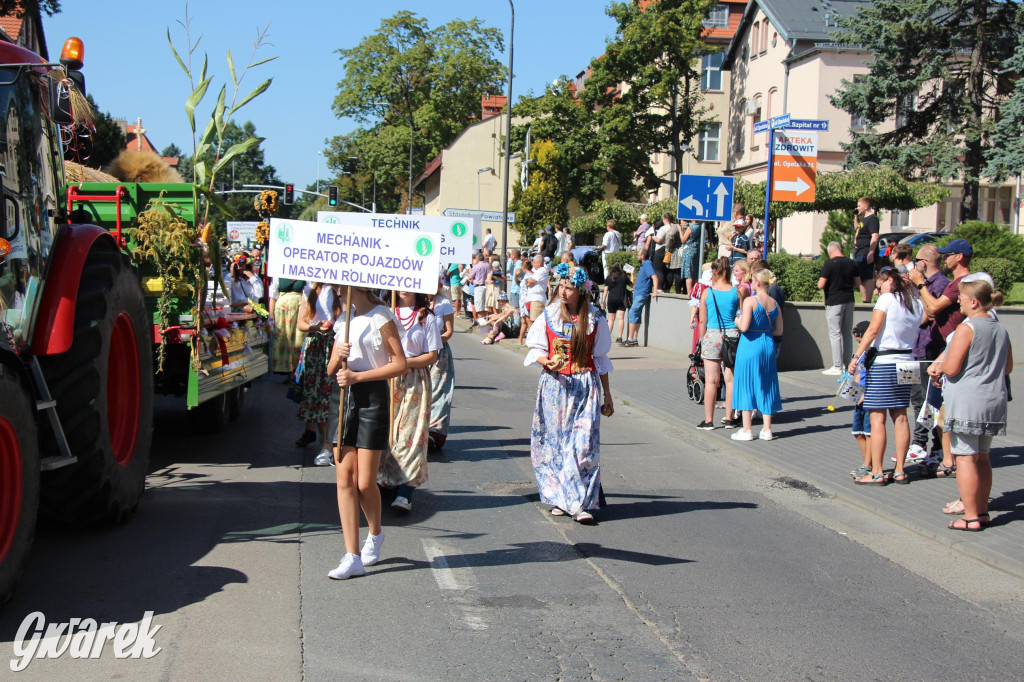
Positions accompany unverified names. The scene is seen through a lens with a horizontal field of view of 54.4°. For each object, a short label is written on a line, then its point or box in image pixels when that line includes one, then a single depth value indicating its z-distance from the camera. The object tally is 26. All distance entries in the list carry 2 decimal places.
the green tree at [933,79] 33.66
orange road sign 14.69
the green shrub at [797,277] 16.86
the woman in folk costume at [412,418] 6.99
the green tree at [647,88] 46.88
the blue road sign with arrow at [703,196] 15.08
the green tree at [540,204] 44.22
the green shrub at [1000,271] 21.75
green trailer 8.12
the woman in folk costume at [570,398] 7.10
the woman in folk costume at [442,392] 9.15
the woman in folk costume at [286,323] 10.74
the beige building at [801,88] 41.66
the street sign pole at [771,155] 14.47
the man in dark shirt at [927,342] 8.89
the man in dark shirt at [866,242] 15.61
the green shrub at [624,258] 23.06
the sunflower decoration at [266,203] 12.91
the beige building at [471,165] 65.00
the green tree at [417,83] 69.19
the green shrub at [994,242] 24.48
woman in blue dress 10.36
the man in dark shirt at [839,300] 14.24
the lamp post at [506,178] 30.05
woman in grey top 6.77
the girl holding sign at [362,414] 5.49
